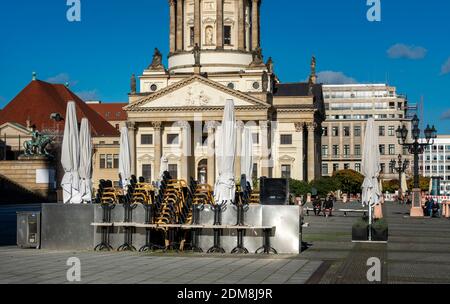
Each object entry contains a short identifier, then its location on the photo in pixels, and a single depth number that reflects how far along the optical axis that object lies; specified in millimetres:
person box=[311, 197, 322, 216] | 53141
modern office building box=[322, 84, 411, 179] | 156000
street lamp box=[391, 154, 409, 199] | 86675
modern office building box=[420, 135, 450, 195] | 197000
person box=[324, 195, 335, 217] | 49812
